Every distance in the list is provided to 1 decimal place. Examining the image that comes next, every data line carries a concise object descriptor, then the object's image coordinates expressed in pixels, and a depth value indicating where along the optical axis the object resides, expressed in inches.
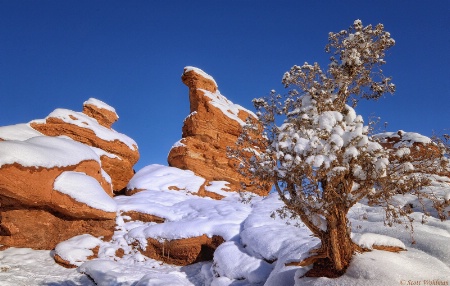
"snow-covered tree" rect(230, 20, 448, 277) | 248.2
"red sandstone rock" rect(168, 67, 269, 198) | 1433.3
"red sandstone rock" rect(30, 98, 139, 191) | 1082.1
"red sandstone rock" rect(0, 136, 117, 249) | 629.3
